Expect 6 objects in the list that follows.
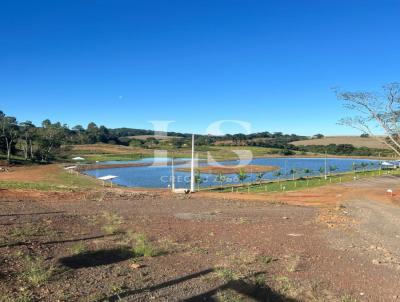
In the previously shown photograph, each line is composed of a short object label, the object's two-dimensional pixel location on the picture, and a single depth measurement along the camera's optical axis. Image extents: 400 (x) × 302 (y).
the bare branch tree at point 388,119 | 29.19
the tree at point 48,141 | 88.25
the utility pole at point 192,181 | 34.45
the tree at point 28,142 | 83.31
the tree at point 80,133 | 147.00
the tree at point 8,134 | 75.60
